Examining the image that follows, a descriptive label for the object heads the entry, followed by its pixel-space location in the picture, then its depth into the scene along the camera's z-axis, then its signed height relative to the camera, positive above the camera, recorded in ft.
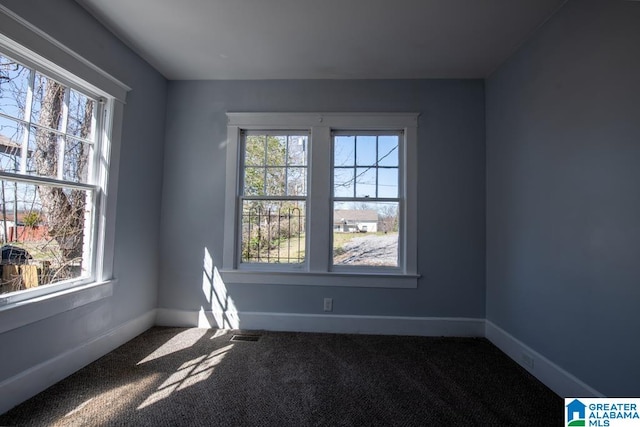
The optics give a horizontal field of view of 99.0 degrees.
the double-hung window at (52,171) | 5.43 +1.14
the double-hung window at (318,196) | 9.38 +1.01
